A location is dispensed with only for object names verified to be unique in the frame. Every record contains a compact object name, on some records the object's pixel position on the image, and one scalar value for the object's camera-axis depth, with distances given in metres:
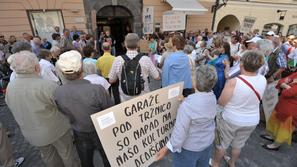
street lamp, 11.70
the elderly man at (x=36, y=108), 1.69
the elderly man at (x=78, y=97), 1.59
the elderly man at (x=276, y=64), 3.59
